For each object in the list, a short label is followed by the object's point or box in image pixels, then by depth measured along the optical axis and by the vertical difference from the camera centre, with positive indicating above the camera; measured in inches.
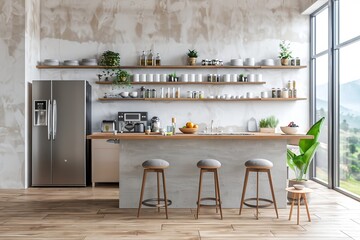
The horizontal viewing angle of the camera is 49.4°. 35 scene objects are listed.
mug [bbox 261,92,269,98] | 287.0 +16.3
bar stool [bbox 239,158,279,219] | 176.5 -23.7
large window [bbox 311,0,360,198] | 224.7 +14.9
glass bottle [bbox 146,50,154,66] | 286.8 +41.6
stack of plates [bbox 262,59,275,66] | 287.6 +40.2
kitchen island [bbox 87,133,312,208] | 194.9 -22.4
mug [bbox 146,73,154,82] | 285.7 +28.4
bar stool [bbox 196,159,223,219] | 177.3 -23.4
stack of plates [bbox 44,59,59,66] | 284.5 +39.9
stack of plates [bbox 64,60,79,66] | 284.7 +39.9
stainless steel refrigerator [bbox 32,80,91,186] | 261.6 -10.7
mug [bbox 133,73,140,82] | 285.3 +28.4
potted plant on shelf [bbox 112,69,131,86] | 281.7 +27.5
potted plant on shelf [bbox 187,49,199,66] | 285.0 +43.7
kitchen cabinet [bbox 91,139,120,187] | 266.6 -30.2
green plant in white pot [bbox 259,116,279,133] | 286.1 -5.0
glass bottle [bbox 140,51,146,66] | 286.5 +41.6
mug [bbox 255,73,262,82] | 287.1 +28.8
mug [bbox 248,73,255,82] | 286.4 +28.7
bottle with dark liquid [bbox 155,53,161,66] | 287.7 +41.0
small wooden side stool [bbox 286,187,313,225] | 168.1 -32.4
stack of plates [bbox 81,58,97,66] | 283.6 +40.1
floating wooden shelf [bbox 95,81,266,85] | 285.4 +24.7
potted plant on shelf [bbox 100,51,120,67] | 281.4 +41.8
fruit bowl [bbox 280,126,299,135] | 189.8 -6.4
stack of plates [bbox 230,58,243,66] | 286.2 +40.0
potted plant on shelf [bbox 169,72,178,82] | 285.4 +28.4
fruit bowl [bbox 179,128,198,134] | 193.2 -6.5
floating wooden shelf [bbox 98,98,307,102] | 284.7 +13.0
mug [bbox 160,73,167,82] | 286.5 +29.1
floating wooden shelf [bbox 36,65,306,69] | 284.7 +36.5
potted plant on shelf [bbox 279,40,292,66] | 286.5 +47.3
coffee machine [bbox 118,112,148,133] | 283.8 -2.3
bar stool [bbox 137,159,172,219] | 176.4 -23.2
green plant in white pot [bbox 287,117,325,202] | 215.5 -20.5
